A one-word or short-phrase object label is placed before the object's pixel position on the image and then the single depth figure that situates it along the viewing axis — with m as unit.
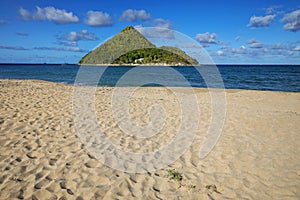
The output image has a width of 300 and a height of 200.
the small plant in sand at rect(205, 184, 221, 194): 3.47
